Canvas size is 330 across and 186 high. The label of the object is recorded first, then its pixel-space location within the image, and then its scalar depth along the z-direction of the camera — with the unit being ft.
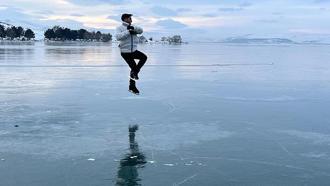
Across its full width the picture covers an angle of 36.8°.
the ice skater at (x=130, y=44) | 32.81
